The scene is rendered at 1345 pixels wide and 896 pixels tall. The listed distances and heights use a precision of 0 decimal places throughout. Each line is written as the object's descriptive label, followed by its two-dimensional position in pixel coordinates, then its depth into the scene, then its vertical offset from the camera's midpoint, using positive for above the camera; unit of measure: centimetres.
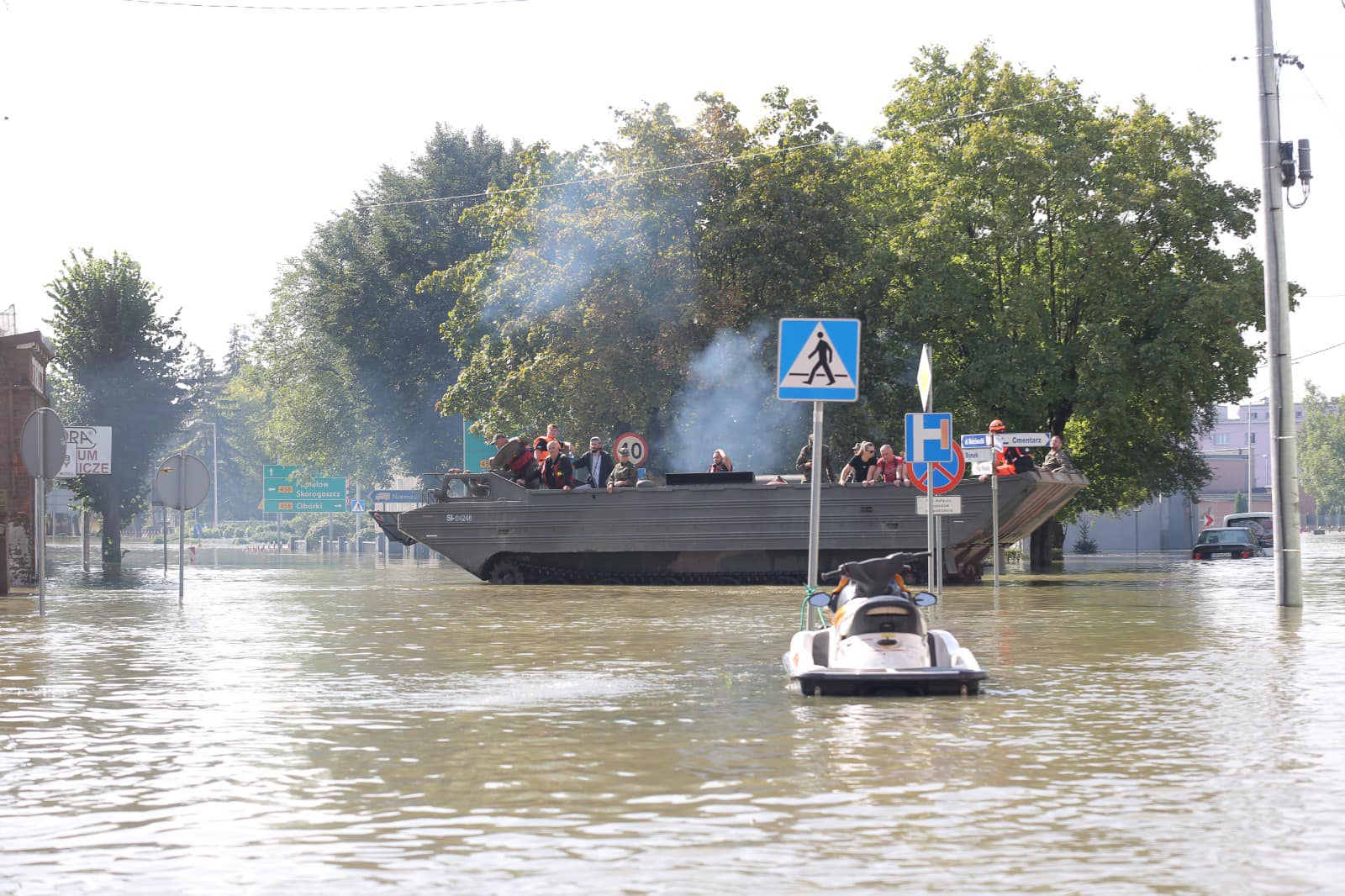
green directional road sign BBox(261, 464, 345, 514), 7400 +104
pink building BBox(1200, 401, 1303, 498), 12850 +598
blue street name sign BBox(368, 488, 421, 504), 6578 +86
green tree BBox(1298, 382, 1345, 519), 14125 +393
